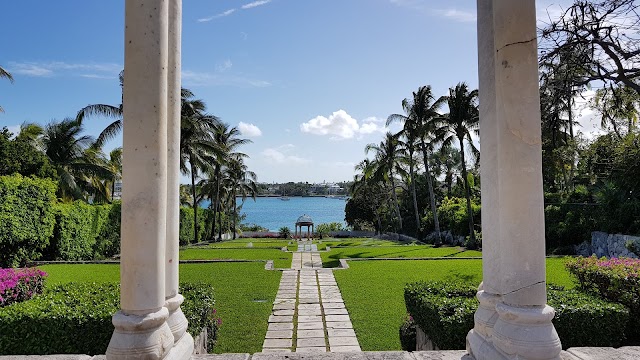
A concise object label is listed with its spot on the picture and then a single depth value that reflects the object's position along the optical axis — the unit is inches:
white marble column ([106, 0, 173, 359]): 140.1
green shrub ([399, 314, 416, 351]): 271.3
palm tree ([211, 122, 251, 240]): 1280.8
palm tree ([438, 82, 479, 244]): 975.6
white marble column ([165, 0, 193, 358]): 165.2
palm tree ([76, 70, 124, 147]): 1012.5
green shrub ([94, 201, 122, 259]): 881.5
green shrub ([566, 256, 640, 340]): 240.7
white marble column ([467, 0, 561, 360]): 136.7
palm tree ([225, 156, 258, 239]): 1701.9
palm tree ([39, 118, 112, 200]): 1070.4
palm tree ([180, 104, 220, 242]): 1136.4
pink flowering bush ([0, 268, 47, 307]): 327.0
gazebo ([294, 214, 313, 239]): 1363.4
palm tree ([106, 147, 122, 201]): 1298.0
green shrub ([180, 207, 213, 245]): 1279.5
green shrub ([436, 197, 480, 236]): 1115.9
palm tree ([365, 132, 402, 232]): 1467.8
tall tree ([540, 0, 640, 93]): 422.6
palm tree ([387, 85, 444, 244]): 1116.6
